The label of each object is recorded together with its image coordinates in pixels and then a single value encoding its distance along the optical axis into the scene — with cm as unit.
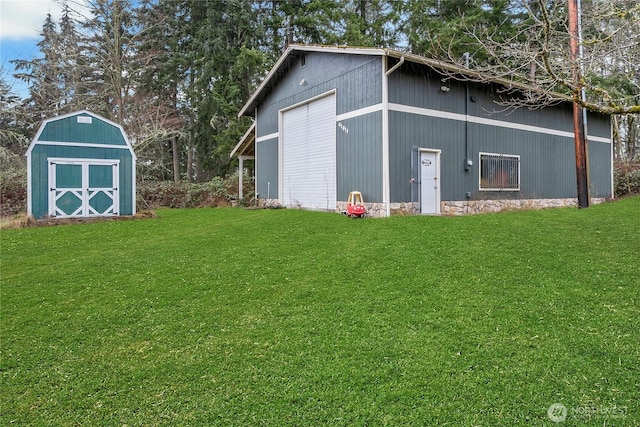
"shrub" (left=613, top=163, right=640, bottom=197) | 1614
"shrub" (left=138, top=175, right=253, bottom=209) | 1673
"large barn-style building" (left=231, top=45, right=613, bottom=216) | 919
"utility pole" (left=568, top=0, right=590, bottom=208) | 1053
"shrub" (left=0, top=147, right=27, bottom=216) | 1394
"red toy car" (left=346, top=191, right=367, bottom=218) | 895
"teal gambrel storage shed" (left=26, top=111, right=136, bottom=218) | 973
